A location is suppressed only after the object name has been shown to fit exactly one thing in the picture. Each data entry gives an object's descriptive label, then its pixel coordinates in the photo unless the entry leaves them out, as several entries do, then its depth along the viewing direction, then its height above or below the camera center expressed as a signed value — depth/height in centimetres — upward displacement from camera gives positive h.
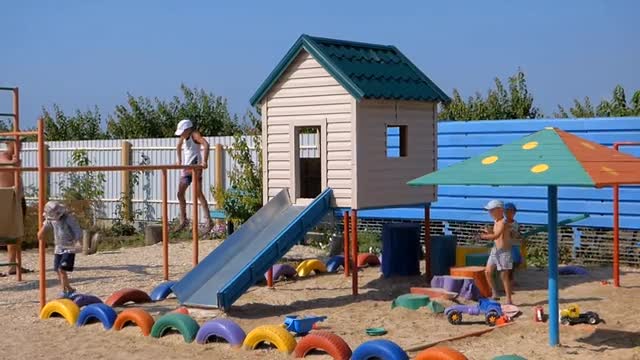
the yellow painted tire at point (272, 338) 791 -120
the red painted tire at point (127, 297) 1056 -112
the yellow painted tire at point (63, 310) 967 -116
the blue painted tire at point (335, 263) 1332 -95
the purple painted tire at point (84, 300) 1024 -110
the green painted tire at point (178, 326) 859 -118
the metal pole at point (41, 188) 1015 +12
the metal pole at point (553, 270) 784 -63
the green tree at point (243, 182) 1758 +29
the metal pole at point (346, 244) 1180 -62
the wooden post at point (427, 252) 1190 -71
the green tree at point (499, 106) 2486 +236
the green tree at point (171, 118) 3231 +276
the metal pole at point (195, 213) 1208 -20
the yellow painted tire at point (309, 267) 1285 -97
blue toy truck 898 -112
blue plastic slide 998 -62
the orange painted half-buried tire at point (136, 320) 898 -117
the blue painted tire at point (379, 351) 686 -114
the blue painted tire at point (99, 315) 934 -116
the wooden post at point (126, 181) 2220 +42
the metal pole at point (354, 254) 1079 -66
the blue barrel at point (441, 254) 1198 -74
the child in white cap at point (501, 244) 999 -52
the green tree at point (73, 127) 3459 +265
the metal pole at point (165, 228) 1202 -38
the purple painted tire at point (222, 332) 827 -119
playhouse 1107 +96
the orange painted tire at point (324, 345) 737 -118
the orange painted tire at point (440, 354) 659 -112
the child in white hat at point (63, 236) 1088 -43
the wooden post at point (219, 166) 2059 +69
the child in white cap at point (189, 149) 1362 +70
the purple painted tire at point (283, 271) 1248 -99
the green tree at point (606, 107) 2394 +226
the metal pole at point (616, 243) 1112 -57
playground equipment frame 1023 +28
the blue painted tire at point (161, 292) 1103 -110
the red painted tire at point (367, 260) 1369 -92
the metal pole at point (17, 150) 1290 +69
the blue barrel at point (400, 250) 1212 -69
